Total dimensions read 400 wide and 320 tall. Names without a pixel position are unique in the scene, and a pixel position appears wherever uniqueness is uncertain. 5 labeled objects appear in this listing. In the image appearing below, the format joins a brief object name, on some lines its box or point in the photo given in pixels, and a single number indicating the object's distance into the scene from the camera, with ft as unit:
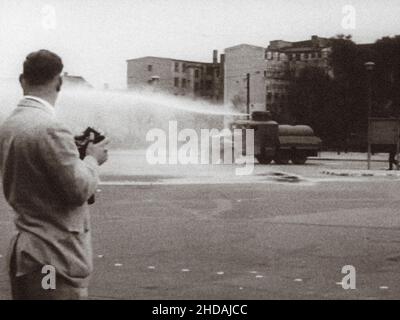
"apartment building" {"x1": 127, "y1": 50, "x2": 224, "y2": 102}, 245.04
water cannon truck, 150.71
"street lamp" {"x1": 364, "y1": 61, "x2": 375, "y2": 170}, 115.38
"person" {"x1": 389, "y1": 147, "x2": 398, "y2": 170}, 117.50
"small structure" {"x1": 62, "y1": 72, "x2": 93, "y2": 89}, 178.16
